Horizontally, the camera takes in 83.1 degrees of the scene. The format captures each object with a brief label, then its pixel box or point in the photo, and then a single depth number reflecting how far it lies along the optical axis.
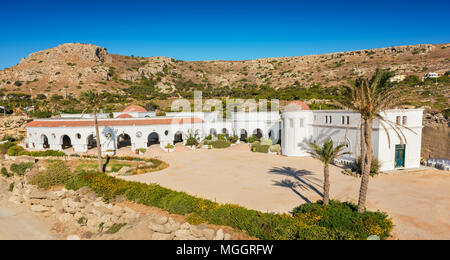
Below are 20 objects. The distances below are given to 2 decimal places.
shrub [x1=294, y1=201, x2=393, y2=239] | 11.60
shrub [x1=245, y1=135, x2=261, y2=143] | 39.97
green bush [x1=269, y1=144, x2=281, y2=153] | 34.09
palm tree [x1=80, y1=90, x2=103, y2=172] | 24.83
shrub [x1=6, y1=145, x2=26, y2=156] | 32.36
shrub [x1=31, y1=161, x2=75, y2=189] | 23.48
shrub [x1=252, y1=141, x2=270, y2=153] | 35.09
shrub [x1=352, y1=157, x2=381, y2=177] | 21.84
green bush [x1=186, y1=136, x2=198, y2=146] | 37.66
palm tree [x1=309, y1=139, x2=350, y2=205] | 14.59
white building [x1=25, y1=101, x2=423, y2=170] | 24.23
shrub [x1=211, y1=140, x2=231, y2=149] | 38.75
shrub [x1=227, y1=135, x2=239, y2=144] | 41.12
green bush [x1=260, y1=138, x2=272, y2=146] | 37.26
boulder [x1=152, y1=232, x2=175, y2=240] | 13.52
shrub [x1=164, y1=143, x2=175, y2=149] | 35.81
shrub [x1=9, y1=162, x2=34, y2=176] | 27.98
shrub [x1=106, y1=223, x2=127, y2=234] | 15.86
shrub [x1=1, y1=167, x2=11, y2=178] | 28.56
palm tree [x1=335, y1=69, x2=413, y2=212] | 12.64
